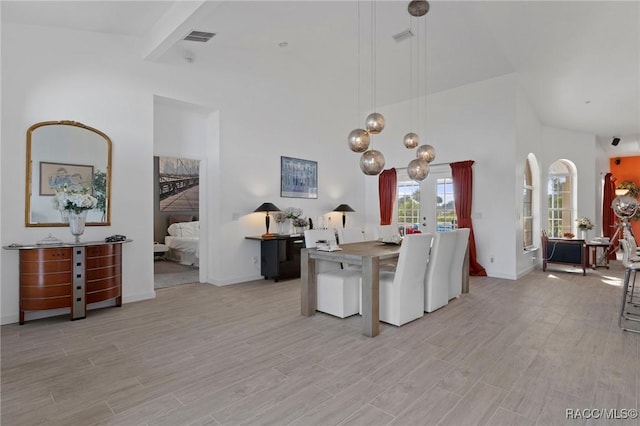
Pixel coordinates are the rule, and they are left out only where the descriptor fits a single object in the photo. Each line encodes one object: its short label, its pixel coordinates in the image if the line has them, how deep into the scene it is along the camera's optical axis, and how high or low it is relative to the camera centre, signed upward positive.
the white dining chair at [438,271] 3.95 -0.70
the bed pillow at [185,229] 8.12 -0.42
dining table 3.30 -0.63
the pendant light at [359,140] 3.55 +0.77
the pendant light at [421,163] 4.07 +0.61
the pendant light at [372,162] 3.53 +0.54
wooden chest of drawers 3.64 -0.72
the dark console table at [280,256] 5.80 -0.77
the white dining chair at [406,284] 3.48 -0.77
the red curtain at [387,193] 7.72 +0.46
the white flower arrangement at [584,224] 7.25 -0.24
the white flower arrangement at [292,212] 6.27 +0.01
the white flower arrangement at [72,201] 3.82 +0.13
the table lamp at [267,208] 5.86 +0.08
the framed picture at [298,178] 6.55 +0.71
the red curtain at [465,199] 6.23 +0.27
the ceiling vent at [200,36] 4.34 +2.33
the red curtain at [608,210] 9.02 +0.09
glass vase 3.87 -0.13
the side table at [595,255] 6.68 -0.91
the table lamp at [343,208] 7.42 +0.10
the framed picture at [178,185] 8.87 +0.76
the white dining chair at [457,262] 4.51 -0.68
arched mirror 3.87 +0.55
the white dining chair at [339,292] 3.78 -0.92
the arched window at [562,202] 8.51 +0.28
